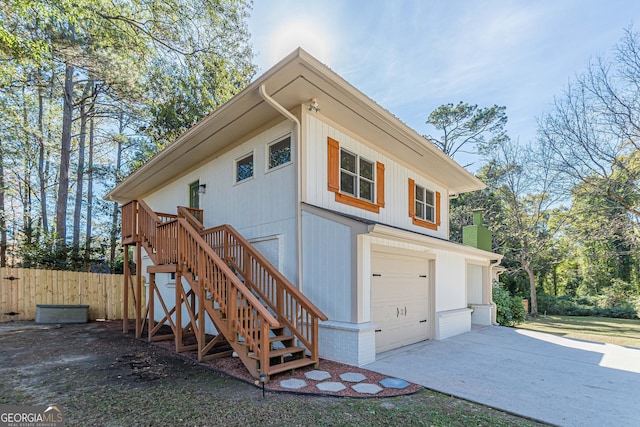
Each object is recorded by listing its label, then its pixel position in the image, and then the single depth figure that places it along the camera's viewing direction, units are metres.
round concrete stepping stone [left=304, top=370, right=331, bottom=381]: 4.52
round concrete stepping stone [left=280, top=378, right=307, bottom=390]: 4.17
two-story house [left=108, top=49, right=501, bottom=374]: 5.41
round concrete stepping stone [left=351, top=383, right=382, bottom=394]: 4.10
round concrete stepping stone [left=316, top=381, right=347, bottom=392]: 4.12
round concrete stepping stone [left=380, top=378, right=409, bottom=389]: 4.31
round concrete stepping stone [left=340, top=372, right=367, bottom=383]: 4.48
